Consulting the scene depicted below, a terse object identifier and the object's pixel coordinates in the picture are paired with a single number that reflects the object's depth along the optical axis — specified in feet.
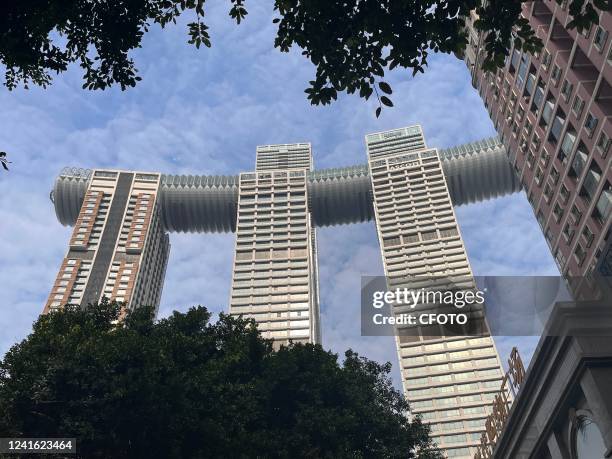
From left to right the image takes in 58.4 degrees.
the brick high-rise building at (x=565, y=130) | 100.99
